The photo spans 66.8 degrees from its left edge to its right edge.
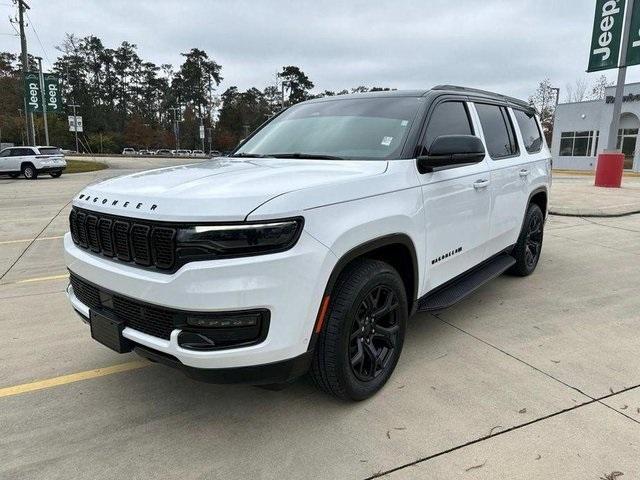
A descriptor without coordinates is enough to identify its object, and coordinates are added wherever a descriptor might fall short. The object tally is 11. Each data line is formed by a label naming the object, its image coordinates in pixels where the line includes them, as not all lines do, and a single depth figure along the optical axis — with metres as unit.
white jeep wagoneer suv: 2.21
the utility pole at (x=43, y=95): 29.16
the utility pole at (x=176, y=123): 90.70
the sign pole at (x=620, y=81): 14.05
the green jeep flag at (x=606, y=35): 14.33
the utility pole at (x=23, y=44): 30.41
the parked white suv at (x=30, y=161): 23.95
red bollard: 15.47
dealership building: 31.59
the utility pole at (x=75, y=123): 45.84
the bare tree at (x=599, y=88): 63.25
